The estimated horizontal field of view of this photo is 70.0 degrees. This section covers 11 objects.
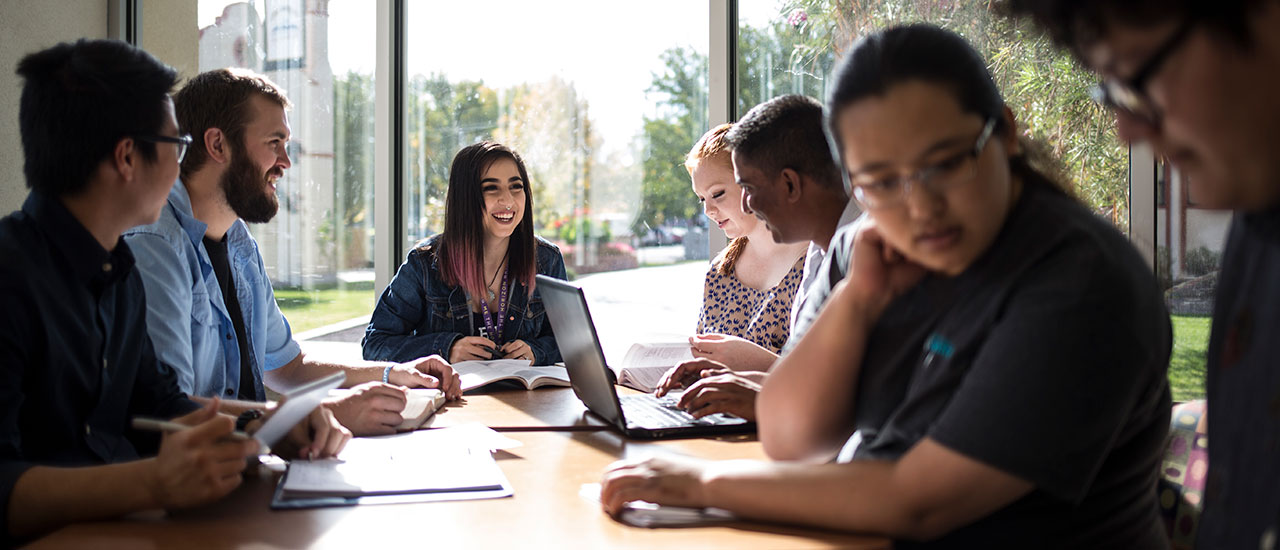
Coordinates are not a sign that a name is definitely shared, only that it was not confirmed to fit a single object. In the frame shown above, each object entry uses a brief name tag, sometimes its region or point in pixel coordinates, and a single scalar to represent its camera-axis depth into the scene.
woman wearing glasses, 1.09
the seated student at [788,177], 2.22
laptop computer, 1.83
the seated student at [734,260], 3.01
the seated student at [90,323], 1.28
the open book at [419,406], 1.93
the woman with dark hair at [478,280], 2.99
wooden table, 1.19
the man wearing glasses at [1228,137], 0.77
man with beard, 2.10
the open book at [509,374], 2.46
